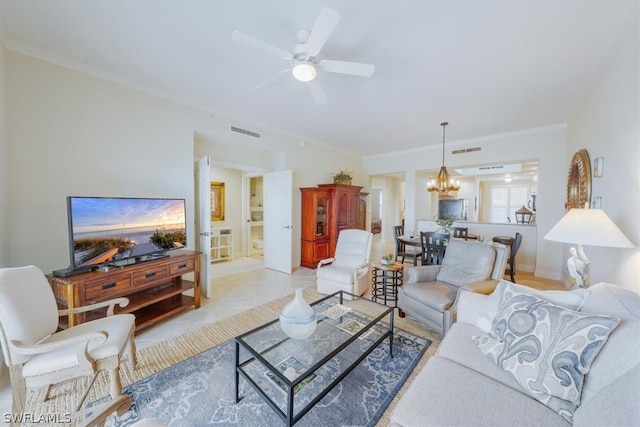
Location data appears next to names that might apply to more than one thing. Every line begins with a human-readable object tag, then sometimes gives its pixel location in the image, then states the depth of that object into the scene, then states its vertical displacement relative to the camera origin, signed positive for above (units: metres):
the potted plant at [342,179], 5.36 +0.60
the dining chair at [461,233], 4.44 -0.54
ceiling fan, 1.60 +1.18
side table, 2.97 -1.19
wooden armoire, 4.93 -0.31
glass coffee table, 1.40 -1.03
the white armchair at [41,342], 1.37 -0.89
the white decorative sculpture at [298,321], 1.64 -0.82
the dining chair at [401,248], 4.25 -0.88
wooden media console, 1.99 -0.80
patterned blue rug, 1.48 -1.34
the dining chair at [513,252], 3.83 -0.78
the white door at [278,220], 4.62 -0.32
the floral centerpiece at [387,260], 3.04 -0.73
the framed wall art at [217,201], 5.66 +0.09
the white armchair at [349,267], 3.19 -0.93
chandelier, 4.41 +0.41
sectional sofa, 0.98 -0.79
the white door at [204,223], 3.29 -0.26
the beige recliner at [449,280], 2.25 -0.82
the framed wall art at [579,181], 2.70 +0.32
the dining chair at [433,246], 3.70 -0.67
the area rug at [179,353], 1.59 -1.34
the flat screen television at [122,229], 2.08 -0.25
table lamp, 1.58 -0.21
